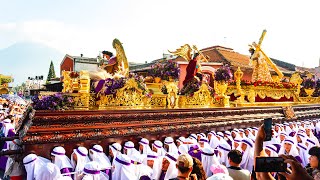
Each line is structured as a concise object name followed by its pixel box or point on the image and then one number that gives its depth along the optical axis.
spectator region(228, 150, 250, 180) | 3.75
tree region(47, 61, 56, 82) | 33.33
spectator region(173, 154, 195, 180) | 2.88
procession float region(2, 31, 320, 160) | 5.79
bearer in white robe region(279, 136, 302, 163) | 6.34
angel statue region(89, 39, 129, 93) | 7.50
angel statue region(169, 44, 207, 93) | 9.61
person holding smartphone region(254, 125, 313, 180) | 2.13
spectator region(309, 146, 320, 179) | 3.62
